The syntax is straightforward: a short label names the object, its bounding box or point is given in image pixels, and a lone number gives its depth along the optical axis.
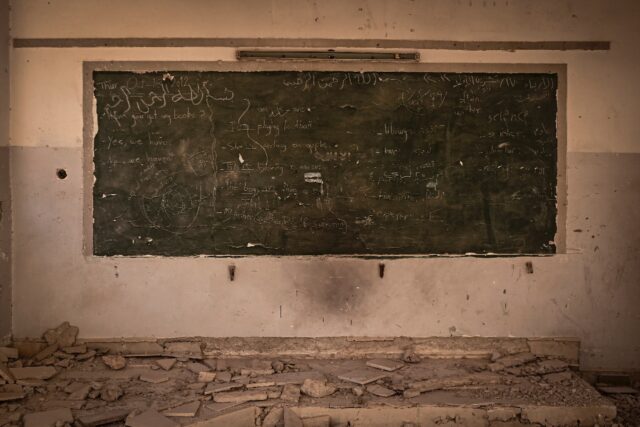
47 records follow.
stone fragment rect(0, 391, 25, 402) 4.03
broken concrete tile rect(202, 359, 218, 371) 4.75
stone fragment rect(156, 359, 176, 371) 4.68
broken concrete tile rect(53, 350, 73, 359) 4.75
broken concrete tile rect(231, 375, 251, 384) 4.41
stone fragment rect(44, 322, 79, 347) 4.84
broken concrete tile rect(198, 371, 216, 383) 4.49
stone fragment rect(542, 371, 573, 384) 4.54
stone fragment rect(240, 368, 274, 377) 4.58
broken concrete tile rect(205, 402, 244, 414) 4.02
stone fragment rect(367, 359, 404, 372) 4.66
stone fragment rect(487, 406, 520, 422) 4.08
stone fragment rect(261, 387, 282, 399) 4.21
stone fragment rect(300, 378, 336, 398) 4.23
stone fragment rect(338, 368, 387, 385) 4.41
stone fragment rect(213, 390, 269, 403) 4.16
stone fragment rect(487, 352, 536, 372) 4.71
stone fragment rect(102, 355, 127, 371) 4.65
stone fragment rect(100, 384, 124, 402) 4.13
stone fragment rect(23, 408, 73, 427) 3.72
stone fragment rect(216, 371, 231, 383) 4.48
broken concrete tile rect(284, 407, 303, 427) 3.92
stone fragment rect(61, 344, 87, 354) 4.78
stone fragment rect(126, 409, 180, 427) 3.76
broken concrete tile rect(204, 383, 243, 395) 4.26
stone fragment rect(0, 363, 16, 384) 4.27
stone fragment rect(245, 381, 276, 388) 4.34
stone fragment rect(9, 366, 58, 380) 4.41
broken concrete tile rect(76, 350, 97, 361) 4.74
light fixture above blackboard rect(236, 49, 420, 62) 4.79
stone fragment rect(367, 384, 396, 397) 4.23
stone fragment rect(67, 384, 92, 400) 4.14
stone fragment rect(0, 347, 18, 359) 4.60
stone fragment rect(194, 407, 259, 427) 3.88
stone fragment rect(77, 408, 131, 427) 3.77
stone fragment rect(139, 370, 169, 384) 4.46
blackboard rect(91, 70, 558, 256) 4.84
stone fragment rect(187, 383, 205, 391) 4.36
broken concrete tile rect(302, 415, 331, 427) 4.05
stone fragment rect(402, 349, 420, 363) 4.84
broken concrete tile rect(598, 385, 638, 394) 4.77
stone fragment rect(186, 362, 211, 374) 4.68
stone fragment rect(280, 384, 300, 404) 4.17
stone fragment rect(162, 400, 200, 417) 3.91
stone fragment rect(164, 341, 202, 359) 4.90
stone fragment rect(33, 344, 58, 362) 4.72
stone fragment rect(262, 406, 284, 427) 4.05
